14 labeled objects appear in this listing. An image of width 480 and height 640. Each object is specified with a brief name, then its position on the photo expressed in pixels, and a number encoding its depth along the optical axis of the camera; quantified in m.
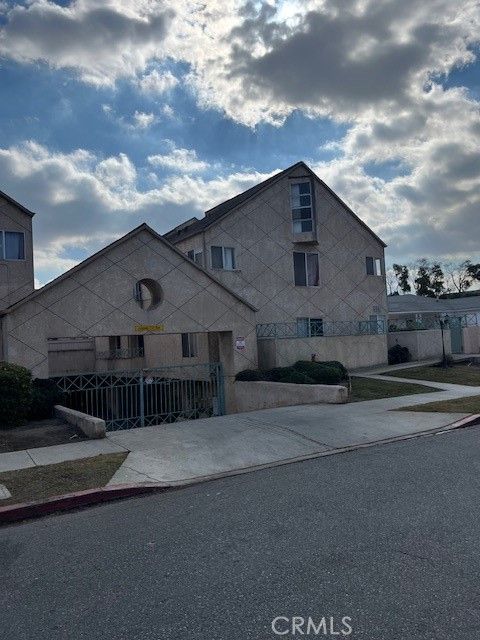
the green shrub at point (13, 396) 12.29
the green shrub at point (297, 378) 17.42
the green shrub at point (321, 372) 18.19
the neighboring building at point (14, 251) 20.25
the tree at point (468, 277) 84.38
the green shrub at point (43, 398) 13.32
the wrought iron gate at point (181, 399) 15.64
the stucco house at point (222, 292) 15.44
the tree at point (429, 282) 81.12
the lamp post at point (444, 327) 24.52
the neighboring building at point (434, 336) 28.00
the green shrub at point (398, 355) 26.98
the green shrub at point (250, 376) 18.00
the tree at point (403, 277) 86.00
